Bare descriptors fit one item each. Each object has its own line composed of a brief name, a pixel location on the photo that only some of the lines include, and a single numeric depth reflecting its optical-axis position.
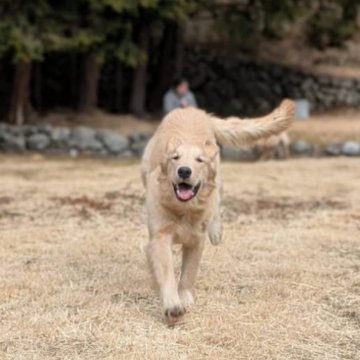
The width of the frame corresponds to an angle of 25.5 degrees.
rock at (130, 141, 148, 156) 14.20
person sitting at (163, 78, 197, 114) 12.90
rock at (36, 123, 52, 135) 14.12
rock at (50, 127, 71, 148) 14.00
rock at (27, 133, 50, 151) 13.95
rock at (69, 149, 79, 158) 13.73
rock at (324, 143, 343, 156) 14.05
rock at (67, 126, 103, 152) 14.00
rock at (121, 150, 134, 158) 14.03
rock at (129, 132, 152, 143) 14.45
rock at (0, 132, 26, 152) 13.87
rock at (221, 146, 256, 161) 13.91
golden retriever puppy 4.25
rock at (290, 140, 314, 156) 14.20
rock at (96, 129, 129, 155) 14.12
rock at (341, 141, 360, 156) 13.89
